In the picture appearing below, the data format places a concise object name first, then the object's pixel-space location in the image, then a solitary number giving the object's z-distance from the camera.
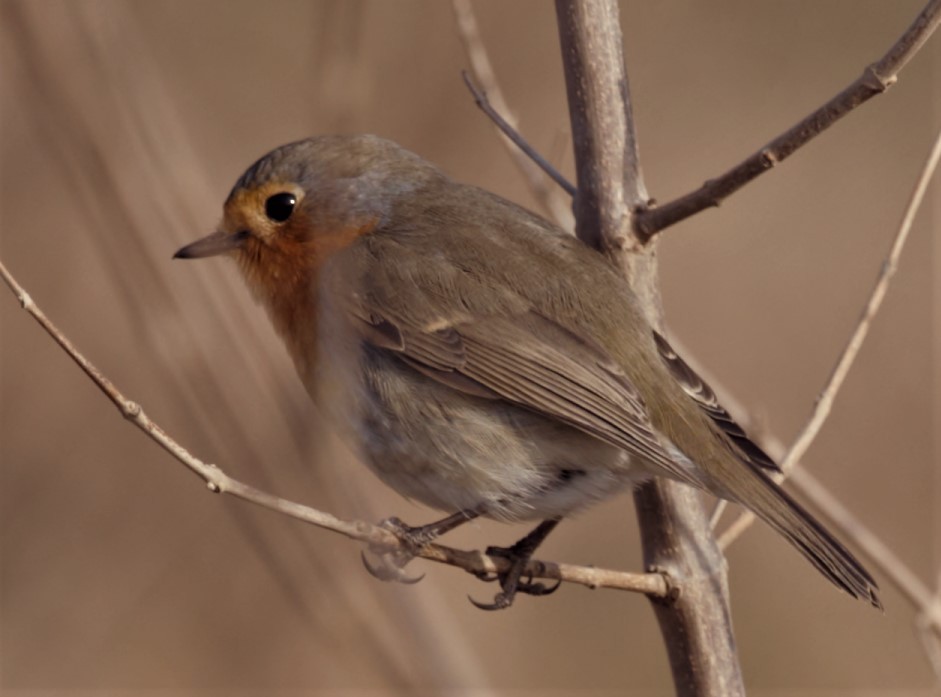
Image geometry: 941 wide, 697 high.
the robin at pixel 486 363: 5.28
